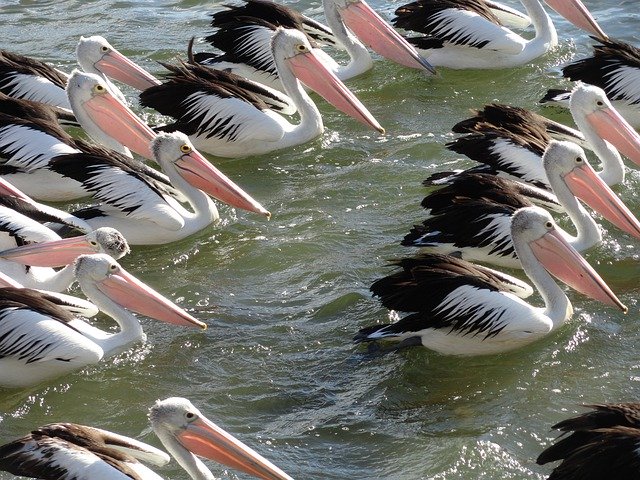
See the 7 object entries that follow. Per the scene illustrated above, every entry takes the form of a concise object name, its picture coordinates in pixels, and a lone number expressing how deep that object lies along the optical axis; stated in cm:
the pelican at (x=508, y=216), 1336
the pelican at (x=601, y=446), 891
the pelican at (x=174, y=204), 1460
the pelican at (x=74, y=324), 1159
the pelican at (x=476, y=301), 1191
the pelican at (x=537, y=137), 1479
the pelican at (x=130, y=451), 928
